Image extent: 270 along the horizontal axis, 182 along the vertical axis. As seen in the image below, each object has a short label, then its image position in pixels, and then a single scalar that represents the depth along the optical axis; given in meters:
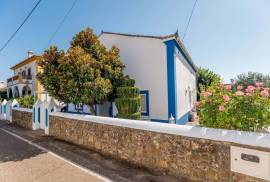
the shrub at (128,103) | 9.84
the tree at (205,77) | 27.03
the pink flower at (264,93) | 3.75
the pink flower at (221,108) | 4.05
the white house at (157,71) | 10.32
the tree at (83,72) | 9.55
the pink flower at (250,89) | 4.02
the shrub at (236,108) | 3.89
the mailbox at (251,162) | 3.58
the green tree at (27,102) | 17.42
